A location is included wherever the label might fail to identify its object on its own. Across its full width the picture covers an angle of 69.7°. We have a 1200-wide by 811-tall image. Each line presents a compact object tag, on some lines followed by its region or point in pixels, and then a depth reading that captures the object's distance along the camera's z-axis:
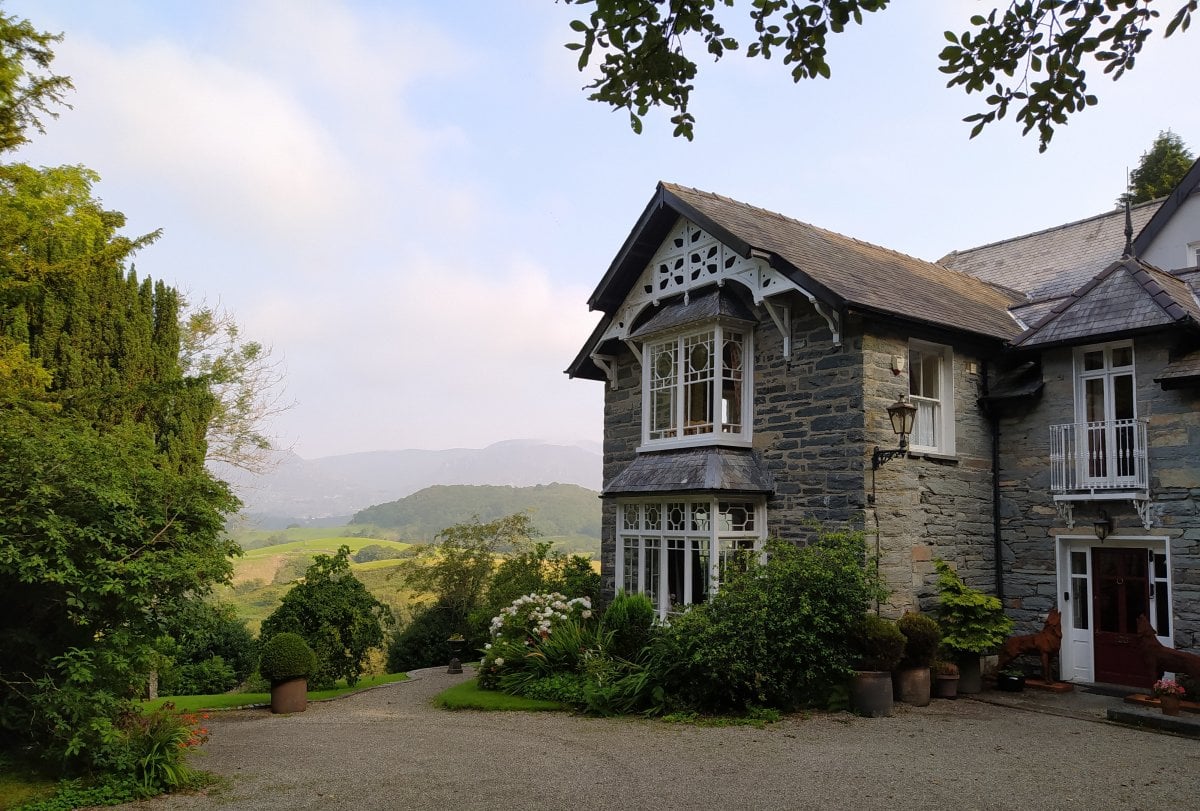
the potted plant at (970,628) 12.27
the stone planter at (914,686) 11.48
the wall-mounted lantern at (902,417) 11.67
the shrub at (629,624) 12.84
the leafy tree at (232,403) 22.94
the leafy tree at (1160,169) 21.88
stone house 12.12
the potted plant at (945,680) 11.97
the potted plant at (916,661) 11.48
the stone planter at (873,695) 10.73
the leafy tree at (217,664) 16.98
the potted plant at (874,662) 10.76
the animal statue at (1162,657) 10.48
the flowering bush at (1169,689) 10.26
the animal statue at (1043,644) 12.54
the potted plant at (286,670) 12.12
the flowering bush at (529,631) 13.34
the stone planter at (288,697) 12.16
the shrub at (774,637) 10.80
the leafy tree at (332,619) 13.94
